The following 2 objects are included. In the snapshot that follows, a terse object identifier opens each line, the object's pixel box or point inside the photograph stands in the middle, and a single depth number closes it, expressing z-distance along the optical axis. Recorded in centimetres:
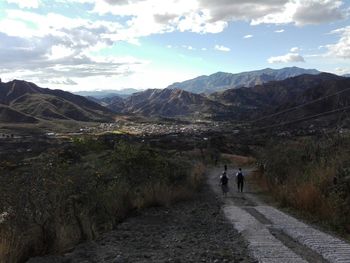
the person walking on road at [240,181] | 2945
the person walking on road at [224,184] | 2777
